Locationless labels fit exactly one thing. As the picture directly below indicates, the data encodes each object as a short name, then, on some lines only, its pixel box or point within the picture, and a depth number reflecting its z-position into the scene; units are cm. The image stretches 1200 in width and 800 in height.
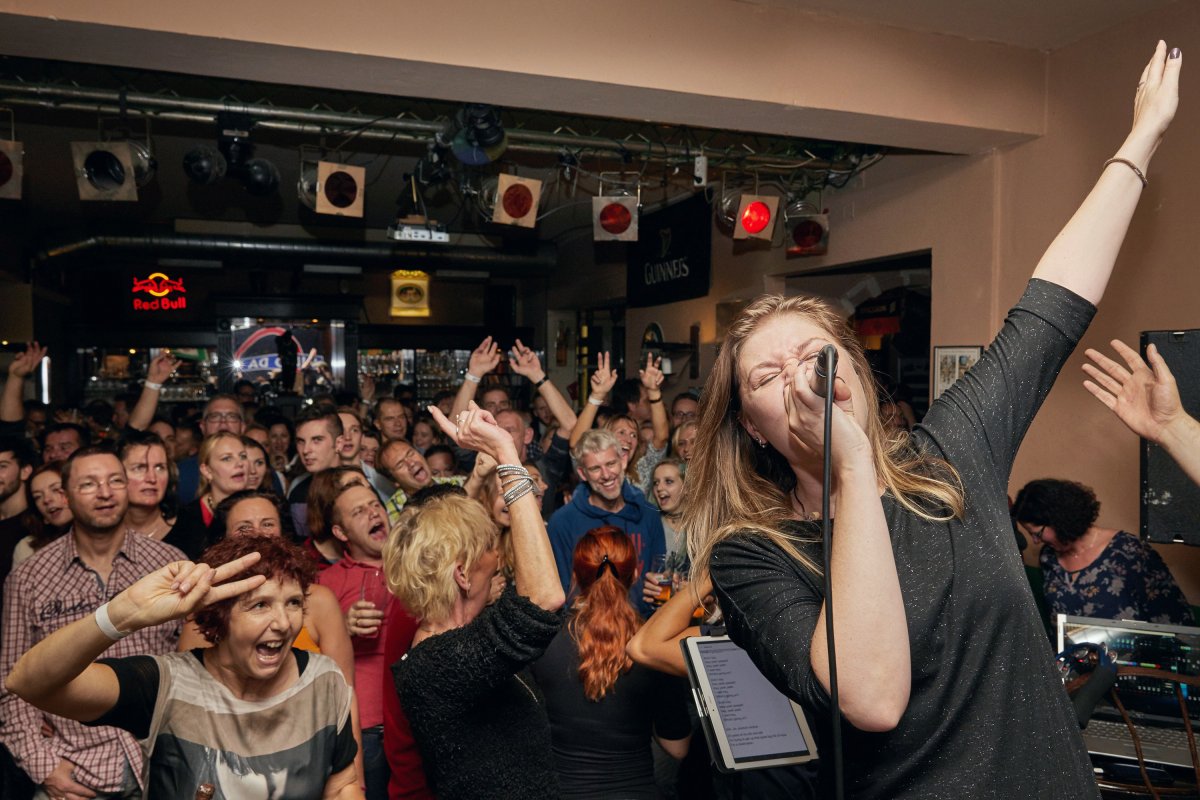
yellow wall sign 1266
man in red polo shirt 253
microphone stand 79
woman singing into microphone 83
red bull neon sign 1170
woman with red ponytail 211
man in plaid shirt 241
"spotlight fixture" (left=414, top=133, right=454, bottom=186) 501
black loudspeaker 285
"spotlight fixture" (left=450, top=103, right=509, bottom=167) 446
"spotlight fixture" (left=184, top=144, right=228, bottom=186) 489
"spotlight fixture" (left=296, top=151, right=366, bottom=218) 484
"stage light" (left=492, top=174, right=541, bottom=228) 505
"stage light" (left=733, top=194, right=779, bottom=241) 553
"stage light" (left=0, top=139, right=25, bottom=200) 417
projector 554
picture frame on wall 471
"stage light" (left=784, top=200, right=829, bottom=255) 588
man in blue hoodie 363
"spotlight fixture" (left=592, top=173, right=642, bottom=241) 537
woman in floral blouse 304
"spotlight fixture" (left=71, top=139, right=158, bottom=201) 437
